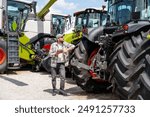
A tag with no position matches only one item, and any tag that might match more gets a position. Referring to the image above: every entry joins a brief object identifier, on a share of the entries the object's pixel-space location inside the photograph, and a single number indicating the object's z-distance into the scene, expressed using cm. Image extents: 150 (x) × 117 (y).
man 775
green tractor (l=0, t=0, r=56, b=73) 1239
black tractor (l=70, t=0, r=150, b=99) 481
